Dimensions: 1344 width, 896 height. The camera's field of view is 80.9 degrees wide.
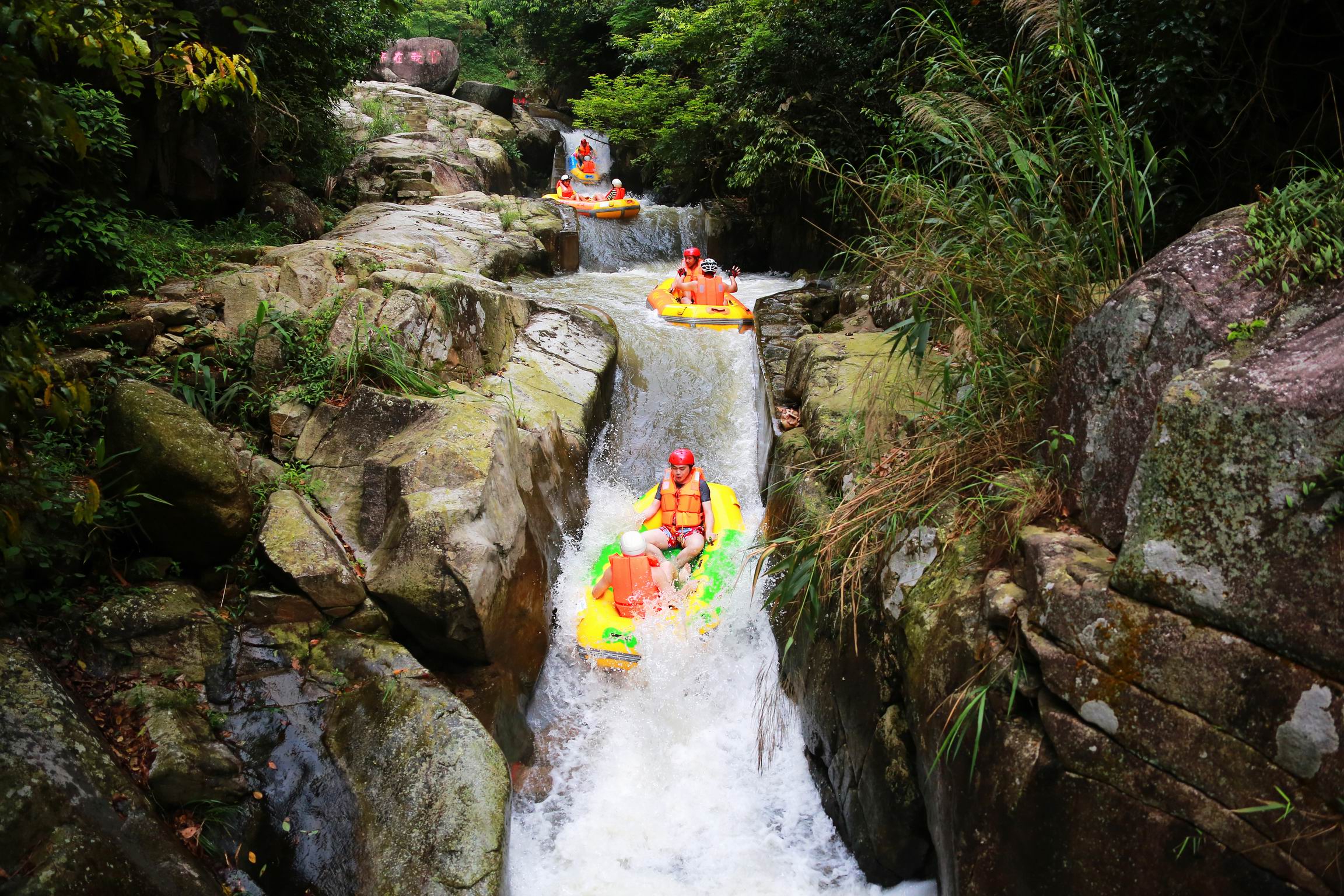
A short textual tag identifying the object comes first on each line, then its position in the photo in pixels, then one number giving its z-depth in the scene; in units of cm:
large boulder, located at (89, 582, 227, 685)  396
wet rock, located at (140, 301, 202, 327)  528
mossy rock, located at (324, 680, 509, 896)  363
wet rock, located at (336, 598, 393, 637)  448
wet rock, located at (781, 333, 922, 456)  430
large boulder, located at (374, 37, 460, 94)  2072
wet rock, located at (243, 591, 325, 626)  436
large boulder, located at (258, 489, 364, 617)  443
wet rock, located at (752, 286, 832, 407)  780
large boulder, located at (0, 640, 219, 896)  285
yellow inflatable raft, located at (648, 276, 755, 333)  950
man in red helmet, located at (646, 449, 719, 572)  636
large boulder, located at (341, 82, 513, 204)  1171
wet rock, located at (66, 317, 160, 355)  494
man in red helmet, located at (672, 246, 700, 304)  996
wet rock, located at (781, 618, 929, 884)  362
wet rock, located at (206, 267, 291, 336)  568
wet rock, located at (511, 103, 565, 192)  1889
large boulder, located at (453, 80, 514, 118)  2016
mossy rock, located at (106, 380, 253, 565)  419
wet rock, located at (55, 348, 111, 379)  464
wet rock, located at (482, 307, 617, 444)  660
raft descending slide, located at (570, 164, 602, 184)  1805
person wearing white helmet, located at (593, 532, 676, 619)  573
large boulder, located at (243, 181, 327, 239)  844
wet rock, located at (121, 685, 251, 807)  356
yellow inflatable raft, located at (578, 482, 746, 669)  547
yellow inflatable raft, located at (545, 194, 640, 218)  1345
